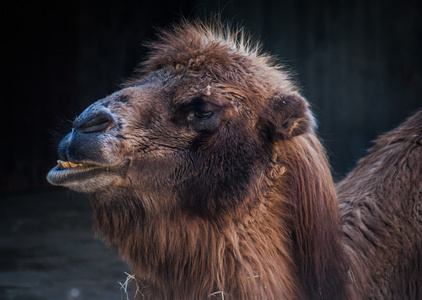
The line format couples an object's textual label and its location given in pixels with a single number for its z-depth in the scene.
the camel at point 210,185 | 5.11
